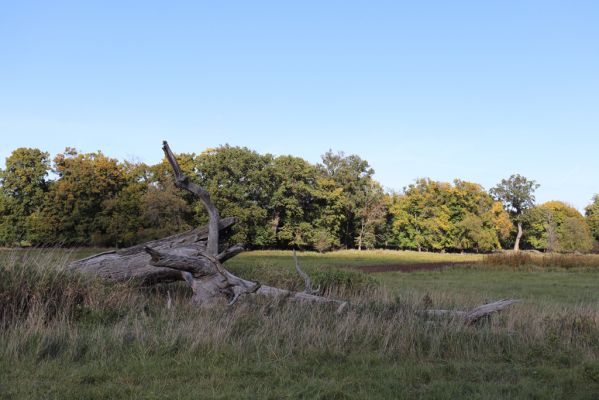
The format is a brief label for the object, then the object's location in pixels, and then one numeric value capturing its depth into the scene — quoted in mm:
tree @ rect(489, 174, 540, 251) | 89500
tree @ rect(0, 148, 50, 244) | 54656
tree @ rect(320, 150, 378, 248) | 76062
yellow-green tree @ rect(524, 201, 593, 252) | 78312
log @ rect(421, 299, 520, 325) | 9075
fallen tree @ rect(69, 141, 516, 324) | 9469
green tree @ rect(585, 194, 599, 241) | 94750
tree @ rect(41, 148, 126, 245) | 53562
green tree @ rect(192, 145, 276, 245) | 60406
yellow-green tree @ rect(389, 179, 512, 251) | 76688
